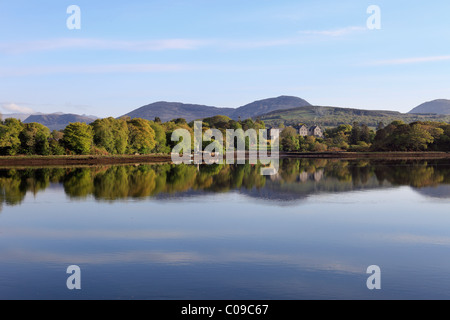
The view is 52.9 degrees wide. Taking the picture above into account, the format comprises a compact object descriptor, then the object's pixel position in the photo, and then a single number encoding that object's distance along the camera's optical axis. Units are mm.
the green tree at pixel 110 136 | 99062
